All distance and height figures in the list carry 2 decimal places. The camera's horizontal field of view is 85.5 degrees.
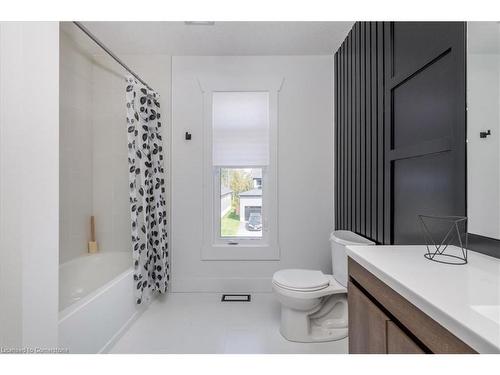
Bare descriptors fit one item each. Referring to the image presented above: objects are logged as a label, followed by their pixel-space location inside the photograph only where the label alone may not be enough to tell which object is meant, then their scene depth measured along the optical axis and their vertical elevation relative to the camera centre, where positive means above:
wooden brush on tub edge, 2.45 -0.53
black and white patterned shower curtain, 2.13 -0.07
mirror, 0.97 +0.21
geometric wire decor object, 0.99 -0.23
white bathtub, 1.45 -0.73
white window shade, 2.75 +0.57
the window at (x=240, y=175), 2.72 +0.10
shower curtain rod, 1.63 +0.93
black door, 1.10 +0.30
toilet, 1.88 -0.84
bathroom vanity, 0.57 -0.29
